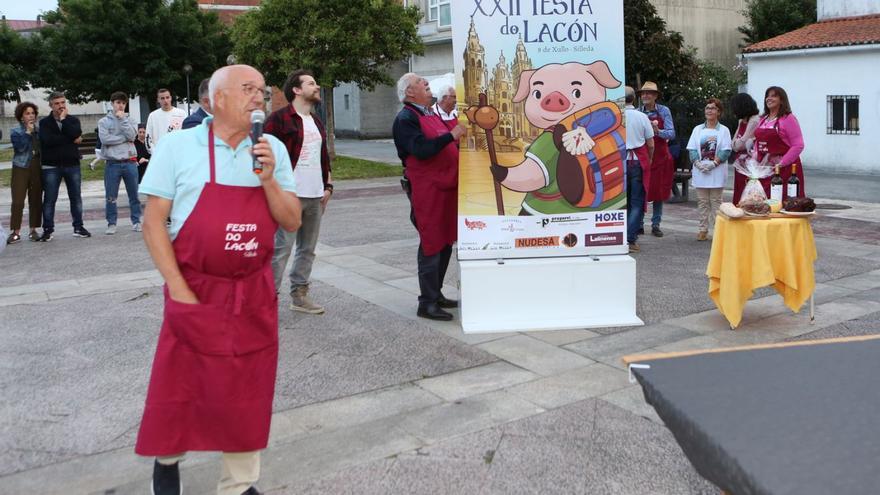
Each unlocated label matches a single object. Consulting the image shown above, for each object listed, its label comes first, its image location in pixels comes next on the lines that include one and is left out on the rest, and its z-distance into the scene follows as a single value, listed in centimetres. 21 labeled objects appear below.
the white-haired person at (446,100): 717
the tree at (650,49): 2102
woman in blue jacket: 1142
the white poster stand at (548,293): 653
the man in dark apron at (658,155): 1048
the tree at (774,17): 2875
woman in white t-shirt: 1011
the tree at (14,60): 3816
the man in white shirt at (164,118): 1155
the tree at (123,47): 3078
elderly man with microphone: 328
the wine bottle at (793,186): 745
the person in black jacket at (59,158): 1139
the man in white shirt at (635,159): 960
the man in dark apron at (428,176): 656
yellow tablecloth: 628
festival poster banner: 634
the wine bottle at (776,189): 681
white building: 1855
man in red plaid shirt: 675
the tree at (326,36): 2109
